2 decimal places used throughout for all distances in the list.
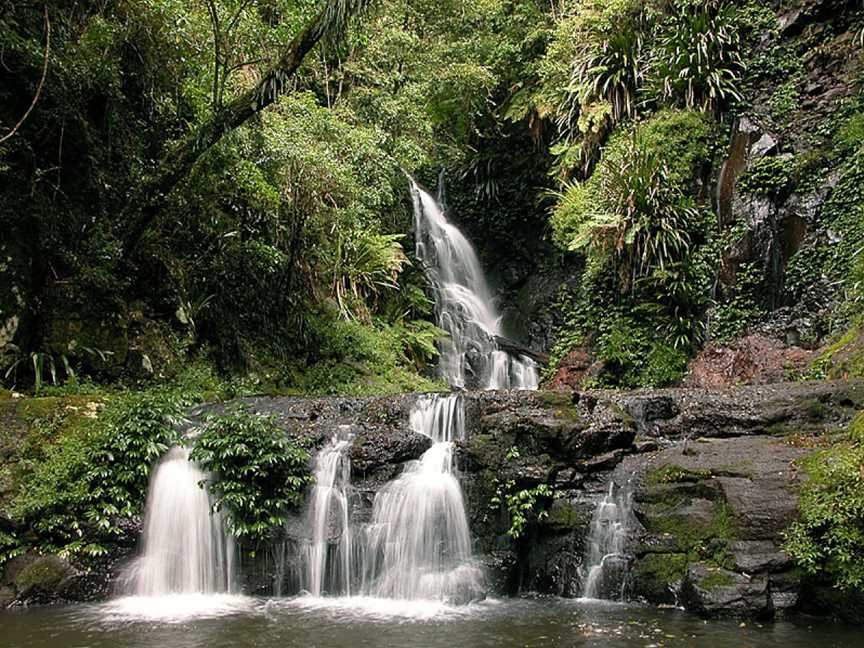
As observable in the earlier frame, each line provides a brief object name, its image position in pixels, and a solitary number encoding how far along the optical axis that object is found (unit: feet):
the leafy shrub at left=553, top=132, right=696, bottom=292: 47.80
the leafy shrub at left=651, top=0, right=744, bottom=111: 50.72
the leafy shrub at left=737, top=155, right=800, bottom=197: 45.44
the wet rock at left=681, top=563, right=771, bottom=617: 22.33
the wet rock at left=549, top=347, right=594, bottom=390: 51.83
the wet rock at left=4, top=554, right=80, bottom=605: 26.27
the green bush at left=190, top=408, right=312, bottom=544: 28.60
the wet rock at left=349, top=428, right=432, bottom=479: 30.04
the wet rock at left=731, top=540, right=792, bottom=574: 23.00
